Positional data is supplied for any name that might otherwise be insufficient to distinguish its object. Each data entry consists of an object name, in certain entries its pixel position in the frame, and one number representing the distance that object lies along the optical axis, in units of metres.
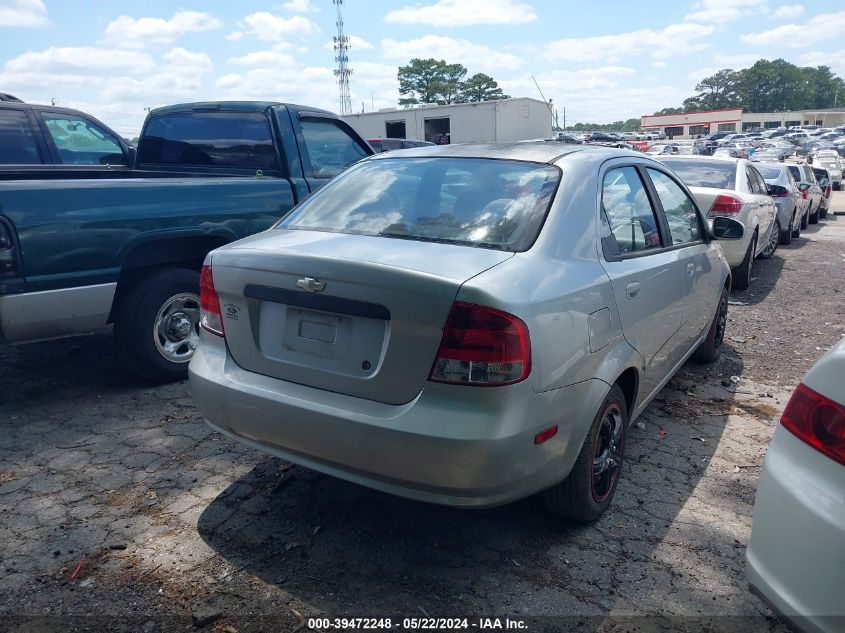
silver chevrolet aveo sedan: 2.42
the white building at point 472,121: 33.53
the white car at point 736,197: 7.93
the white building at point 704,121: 99.12
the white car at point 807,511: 1.80
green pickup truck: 3.85
